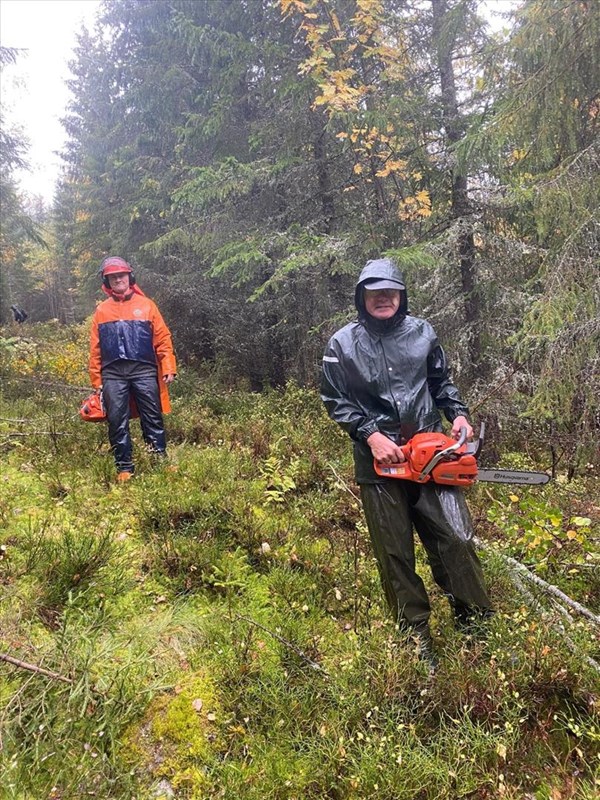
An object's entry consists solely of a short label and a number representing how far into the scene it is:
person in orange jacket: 5.59
